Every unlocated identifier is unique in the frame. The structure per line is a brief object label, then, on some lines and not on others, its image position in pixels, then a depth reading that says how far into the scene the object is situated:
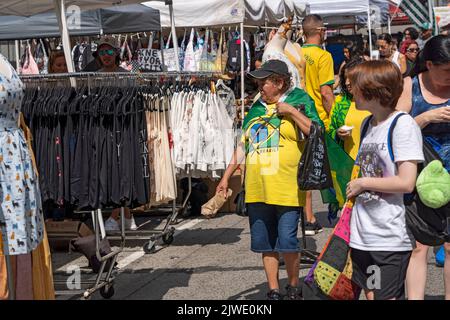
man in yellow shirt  7.95
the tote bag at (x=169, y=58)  13.94
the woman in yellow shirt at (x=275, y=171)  5.73
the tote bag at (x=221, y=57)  14.15
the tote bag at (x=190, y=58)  14.10
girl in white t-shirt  4.16
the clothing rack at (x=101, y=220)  6.21
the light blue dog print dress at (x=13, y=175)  4.39
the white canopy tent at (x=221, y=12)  11.44
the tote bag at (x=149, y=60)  12.96
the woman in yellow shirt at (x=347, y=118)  6.36
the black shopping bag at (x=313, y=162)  5.61
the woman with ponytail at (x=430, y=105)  4.99
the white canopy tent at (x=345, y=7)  21.92
